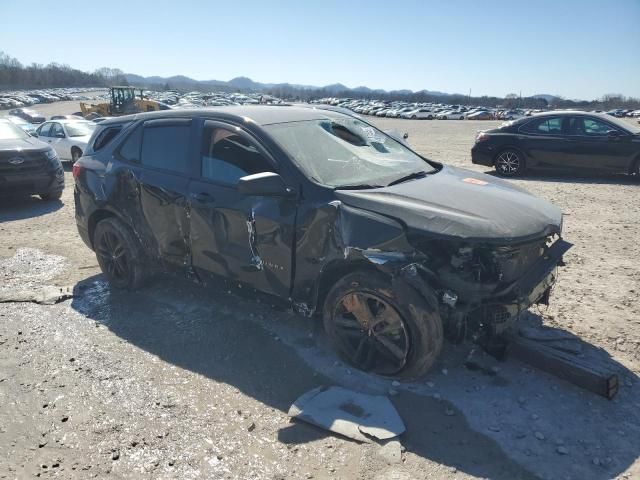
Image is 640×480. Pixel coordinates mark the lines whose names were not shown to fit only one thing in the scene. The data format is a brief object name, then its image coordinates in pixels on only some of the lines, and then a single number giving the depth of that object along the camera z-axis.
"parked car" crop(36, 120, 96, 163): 13.66
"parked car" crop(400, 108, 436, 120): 54.60
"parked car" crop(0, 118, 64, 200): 8.34
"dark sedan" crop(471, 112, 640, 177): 10.21
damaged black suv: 3.11
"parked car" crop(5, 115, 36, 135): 16.90
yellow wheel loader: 30.98
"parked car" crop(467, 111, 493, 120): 52.66
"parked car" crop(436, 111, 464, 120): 53.81
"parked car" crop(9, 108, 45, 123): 31.72
